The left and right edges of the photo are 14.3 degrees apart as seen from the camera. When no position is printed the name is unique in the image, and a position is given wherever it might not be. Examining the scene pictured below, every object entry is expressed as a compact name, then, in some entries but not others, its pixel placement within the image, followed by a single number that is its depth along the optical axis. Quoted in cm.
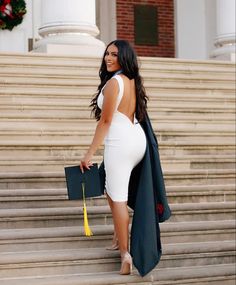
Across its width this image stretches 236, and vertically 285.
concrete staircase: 718
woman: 682
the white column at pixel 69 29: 1102
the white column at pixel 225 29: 1265
